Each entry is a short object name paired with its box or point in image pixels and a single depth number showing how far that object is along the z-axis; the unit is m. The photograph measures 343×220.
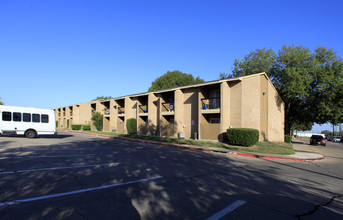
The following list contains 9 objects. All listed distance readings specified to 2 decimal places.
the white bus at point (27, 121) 18.88
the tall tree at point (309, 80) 28.19
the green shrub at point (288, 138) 30.02
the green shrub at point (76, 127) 42.91
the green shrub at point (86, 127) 41.84
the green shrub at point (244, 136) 18.19
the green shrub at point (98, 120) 39.75
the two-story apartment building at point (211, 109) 21.94
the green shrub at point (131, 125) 31.67
